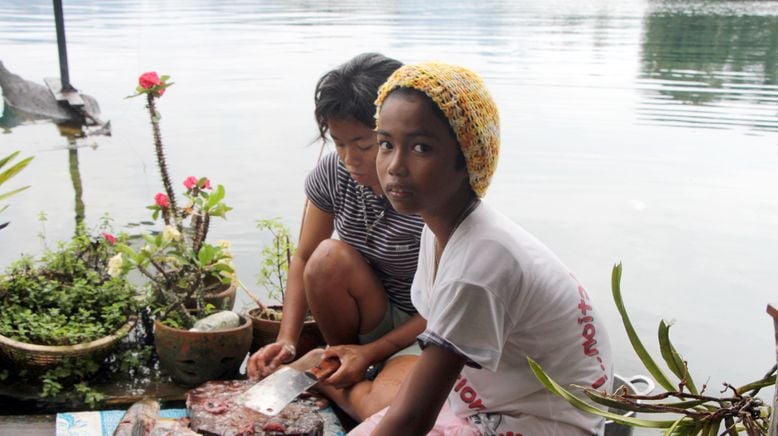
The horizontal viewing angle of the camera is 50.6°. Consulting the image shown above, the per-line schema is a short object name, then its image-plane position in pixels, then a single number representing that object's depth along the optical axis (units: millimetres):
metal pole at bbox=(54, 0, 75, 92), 5938
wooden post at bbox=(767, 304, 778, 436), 953
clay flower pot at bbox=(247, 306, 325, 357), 2744
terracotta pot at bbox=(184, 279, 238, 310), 2811
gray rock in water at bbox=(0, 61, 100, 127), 6766
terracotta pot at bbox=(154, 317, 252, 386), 2500
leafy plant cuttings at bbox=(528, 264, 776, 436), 1068
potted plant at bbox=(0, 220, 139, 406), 2451
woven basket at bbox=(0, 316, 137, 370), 2426
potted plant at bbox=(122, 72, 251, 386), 2520
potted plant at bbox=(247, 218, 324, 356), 2750
